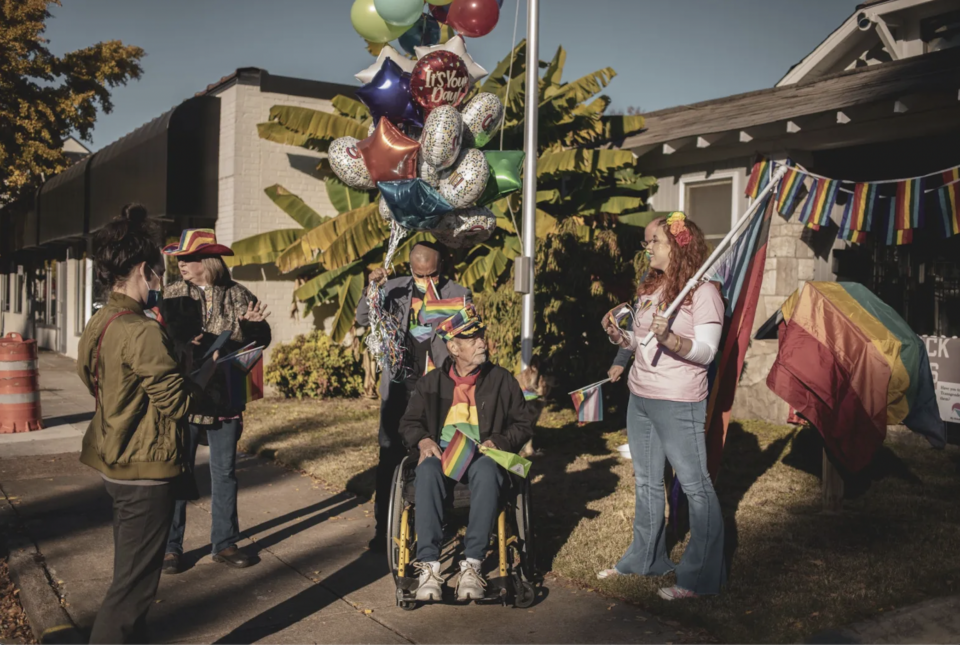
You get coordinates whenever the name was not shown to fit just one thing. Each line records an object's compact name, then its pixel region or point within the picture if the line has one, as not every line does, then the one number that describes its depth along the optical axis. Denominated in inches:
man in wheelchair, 179.5
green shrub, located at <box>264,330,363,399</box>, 509.4
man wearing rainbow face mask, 220.8
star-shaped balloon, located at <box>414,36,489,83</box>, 243.0
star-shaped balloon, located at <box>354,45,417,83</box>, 241.0
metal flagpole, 296.0
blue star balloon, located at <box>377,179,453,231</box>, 215.2
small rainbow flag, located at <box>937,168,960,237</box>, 275.1
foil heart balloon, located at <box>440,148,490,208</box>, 222.1
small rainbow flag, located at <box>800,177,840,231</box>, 328.8
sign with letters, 316.8
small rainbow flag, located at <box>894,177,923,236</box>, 287.0
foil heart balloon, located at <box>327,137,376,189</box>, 236.4
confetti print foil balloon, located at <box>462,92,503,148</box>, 235.0
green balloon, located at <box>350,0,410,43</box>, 246.8
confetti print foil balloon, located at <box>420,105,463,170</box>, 216.1
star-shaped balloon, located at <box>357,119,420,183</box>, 222.4
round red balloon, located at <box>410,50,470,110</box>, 223.0
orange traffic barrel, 407.8
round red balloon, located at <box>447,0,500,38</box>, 247.0
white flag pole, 180.9
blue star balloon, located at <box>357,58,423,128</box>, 233.3
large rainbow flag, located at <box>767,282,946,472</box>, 221.3
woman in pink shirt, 181.9
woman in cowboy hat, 203.0
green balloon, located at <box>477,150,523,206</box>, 235.3
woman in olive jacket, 131.0
